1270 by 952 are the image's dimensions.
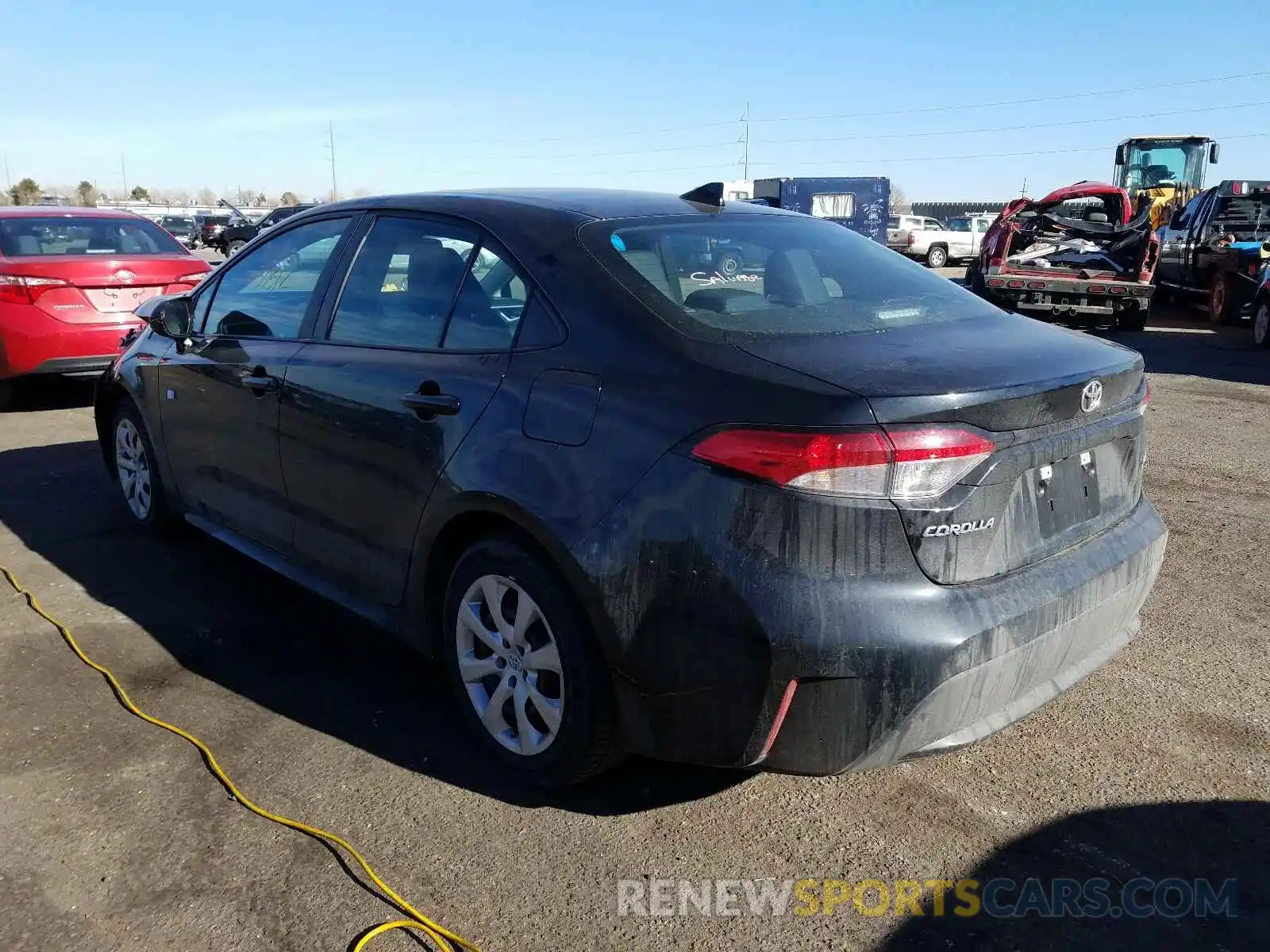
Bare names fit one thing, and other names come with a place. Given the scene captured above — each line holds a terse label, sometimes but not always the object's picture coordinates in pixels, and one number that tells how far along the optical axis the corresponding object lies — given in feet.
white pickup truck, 114.52
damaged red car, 47.14
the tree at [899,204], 264.11
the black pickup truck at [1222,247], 47.52
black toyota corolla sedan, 7.93
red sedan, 25.91
